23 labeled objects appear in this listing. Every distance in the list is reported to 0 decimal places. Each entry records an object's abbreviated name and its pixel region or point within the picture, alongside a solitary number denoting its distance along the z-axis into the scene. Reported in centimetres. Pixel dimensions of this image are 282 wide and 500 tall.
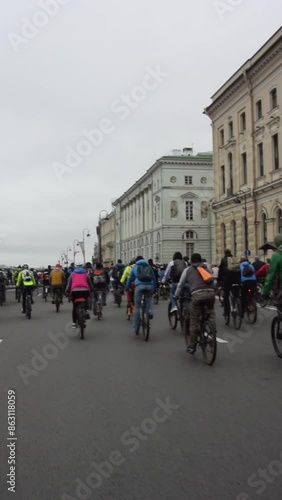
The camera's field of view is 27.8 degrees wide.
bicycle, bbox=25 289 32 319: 1793
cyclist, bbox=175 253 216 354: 917
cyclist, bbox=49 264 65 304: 2061
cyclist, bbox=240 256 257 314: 1421
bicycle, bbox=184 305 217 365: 875
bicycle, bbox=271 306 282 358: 955
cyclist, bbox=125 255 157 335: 1220
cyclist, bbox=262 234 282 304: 930
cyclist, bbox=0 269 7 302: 2522
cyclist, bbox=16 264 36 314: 1798
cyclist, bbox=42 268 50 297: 2781
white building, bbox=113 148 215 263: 8881
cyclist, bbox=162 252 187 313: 1410
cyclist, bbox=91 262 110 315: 1750
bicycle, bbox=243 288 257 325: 1464
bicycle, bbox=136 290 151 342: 1212
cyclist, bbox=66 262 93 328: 1290
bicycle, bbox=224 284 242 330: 1373
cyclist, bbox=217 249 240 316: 1403
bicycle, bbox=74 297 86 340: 1264
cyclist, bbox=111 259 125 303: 2250
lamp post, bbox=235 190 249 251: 4556
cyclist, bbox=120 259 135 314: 1634
